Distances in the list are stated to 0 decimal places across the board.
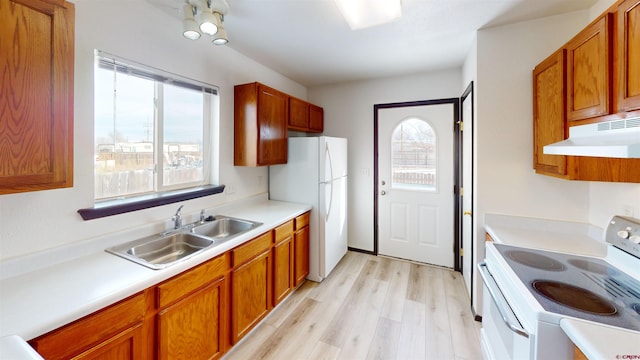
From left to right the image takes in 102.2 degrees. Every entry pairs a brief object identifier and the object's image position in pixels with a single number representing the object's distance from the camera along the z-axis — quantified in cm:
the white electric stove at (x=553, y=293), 99
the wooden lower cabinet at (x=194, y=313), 103
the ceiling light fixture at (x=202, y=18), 158
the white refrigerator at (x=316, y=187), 277
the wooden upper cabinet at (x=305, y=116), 299
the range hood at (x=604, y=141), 88
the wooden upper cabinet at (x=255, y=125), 243
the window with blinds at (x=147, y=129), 164
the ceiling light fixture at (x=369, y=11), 174
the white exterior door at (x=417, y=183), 311
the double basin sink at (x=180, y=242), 156
